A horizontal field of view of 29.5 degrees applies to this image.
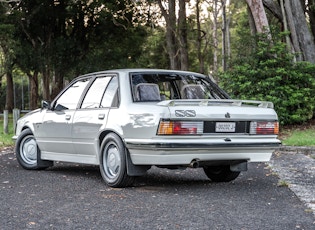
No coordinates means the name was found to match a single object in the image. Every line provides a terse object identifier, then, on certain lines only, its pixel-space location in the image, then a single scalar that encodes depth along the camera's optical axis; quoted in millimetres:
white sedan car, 7324
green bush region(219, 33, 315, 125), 17672
